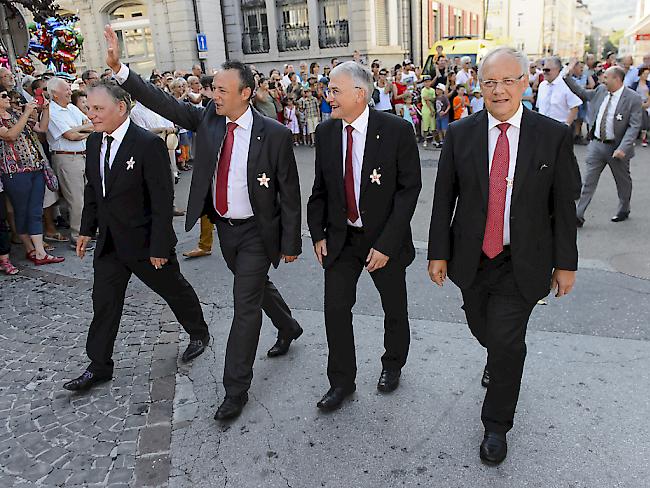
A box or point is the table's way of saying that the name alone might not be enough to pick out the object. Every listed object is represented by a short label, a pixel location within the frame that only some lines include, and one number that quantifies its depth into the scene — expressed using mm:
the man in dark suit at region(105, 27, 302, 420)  3494
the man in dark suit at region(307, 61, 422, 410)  3295
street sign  25672
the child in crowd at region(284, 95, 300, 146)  14914
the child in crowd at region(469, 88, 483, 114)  14273
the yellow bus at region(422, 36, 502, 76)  23828
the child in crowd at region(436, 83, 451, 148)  14328
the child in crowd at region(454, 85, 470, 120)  14312
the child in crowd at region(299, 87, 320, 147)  14984
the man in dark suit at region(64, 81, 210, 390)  3695
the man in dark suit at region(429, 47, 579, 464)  2797
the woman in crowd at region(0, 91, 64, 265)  6055
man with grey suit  7055
